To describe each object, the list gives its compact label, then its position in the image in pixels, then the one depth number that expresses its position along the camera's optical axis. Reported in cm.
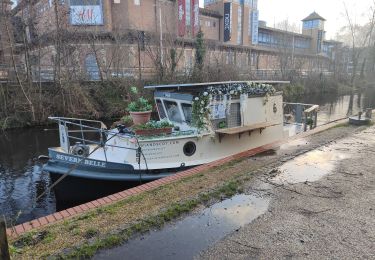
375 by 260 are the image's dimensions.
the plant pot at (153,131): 927
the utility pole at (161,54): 2988
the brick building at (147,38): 2306
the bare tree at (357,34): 5175
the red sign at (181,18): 4431
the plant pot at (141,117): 1071
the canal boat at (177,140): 933
